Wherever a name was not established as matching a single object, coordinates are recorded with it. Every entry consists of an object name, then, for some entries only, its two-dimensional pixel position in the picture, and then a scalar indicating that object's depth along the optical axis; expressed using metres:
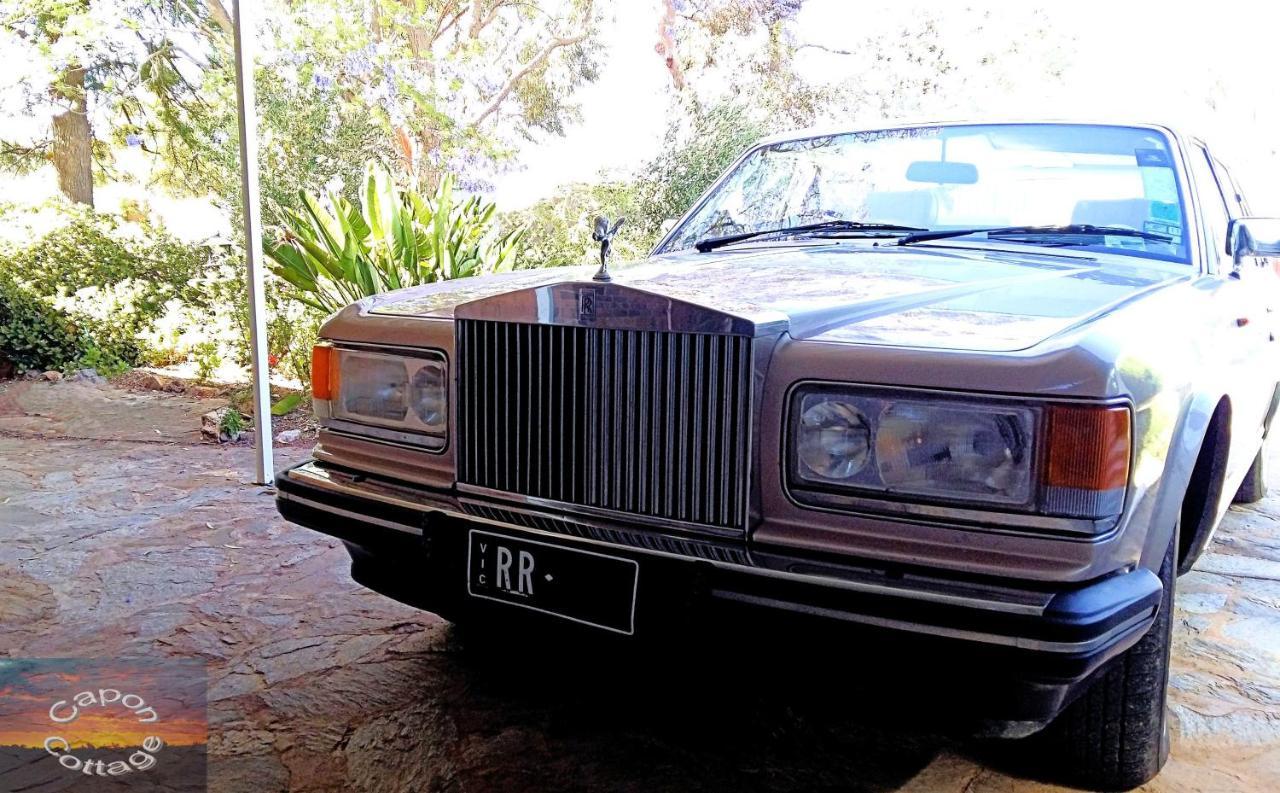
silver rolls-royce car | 1.47
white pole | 4.05
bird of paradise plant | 5.62
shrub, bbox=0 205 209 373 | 7.86
